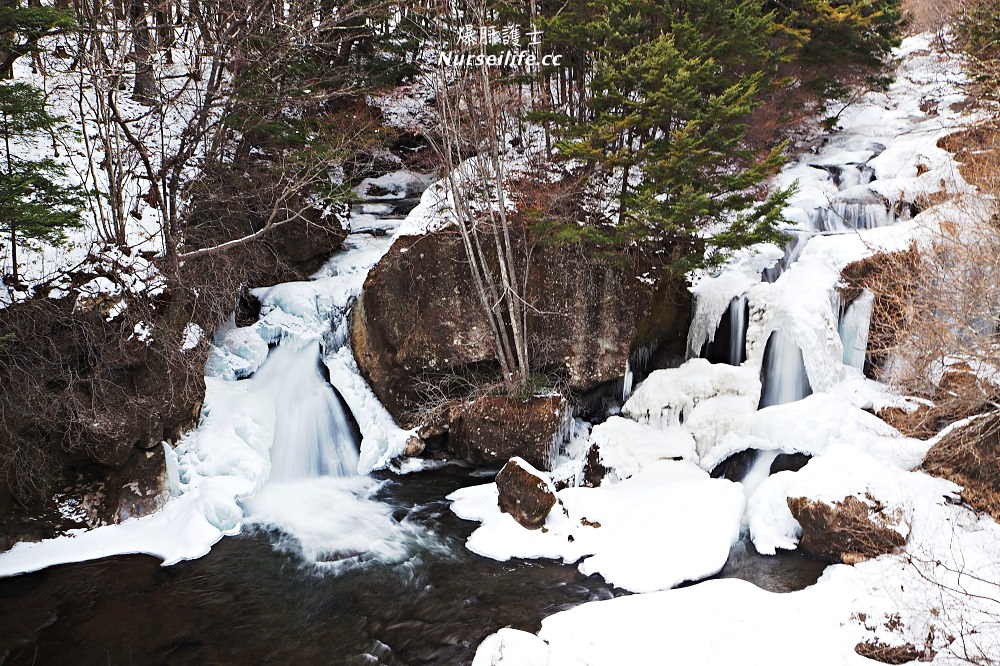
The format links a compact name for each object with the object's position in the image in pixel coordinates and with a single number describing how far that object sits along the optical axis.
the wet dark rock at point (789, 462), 9.73
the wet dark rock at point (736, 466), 10.24
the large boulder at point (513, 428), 11.54
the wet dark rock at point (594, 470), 10.70
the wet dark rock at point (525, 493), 9.40
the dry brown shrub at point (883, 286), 9.70
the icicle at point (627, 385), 12.83
